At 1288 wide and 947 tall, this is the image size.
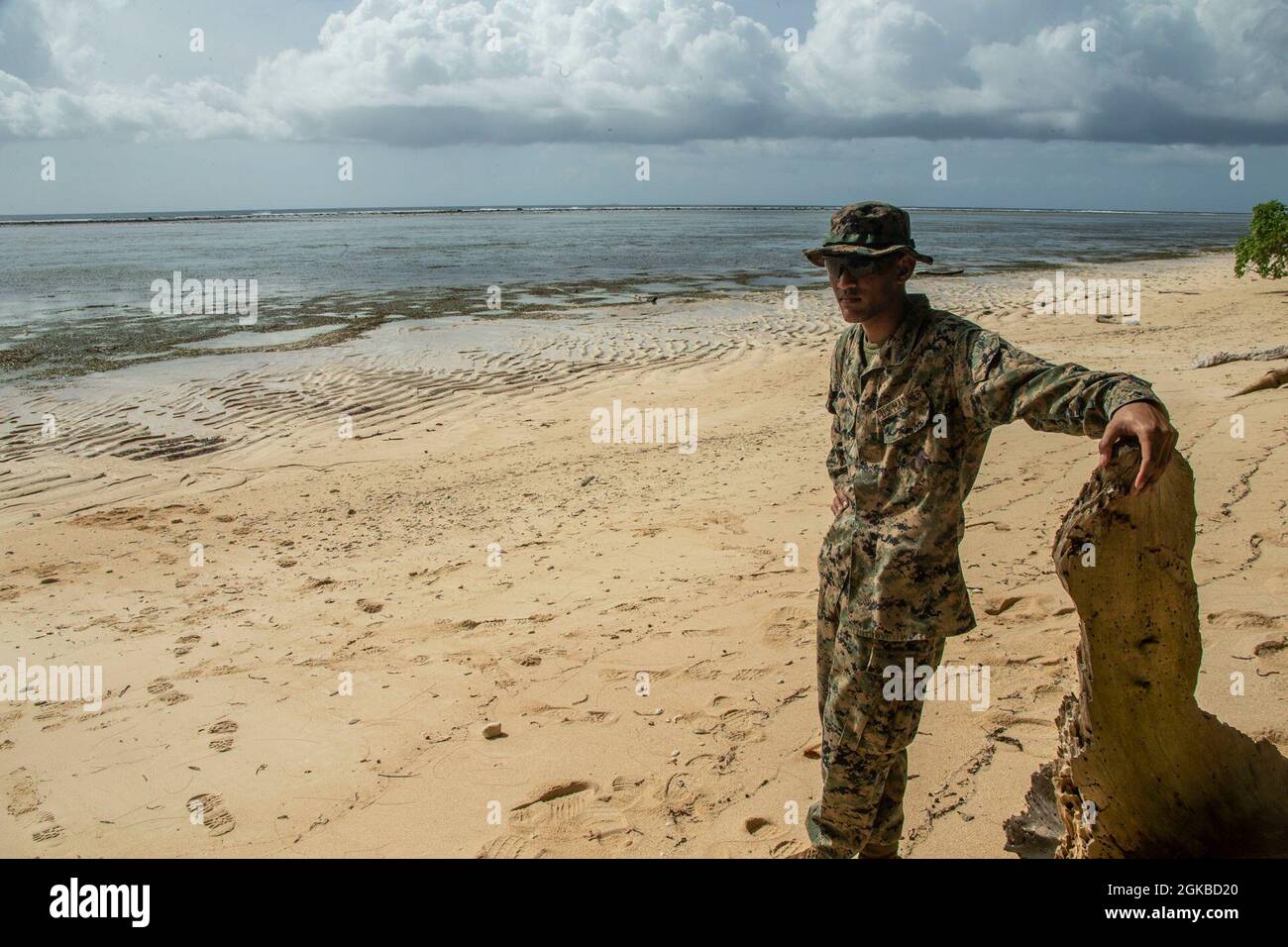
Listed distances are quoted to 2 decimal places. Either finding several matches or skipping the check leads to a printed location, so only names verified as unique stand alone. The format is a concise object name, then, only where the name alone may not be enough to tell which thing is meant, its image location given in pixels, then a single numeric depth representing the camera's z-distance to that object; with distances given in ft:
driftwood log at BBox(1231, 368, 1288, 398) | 27.20
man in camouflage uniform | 8.68
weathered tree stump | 7.55
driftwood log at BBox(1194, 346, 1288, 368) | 32.04
